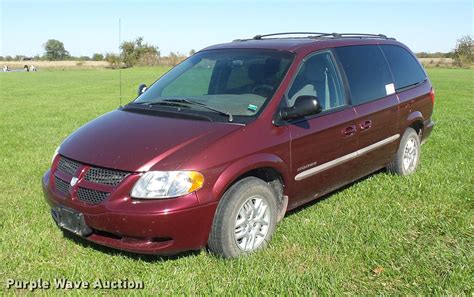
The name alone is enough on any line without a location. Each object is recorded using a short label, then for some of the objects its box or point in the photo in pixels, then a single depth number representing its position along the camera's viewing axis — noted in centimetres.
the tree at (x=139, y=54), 5895
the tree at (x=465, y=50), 6712
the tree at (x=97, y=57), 10018
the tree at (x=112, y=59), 6148
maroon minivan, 353
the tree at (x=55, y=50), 12606
